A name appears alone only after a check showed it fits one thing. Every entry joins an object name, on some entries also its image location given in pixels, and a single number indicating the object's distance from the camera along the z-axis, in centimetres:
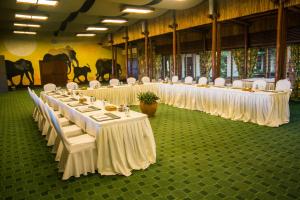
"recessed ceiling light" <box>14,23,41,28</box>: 1224
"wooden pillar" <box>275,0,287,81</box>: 706
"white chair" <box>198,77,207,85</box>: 880
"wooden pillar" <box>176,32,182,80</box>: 1242
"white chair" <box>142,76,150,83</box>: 1070
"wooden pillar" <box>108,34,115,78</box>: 1753
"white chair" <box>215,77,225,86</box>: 816
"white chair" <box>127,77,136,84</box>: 1048
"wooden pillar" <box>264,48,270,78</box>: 1068
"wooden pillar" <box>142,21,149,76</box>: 1300
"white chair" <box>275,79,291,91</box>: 643
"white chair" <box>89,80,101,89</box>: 854
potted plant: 691
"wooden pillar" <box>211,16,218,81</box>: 895
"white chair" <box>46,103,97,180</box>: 327
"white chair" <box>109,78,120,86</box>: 1016
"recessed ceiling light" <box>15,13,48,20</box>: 984
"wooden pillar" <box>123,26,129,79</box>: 1513
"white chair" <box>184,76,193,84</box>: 959
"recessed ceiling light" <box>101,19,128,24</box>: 1150
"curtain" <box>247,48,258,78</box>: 1091
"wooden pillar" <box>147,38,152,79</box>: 1431
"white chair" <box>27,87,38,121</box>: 713
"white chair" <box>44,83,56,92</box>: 850
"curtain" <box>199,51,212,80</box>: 1284
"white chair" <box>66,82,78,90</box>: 877
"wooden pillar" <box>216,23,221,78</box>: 934
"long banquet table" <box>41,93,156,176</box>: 337
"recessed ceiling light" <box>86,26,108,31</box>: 1401
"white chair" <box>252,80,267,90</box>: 730
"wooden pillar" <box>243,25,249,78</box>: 1068
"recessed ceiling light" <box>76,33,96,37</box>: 1695
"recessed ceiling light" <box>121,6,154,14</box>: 919
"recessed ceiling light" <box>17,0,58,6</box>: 754
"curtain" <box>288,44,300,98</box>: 952
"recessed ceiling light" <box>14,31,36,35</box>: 1483
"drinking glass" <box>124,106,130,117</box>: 377
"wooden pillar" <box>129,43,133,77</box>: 1782
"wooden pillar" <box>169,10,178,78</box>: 1102
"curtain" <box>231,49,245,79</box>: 1141
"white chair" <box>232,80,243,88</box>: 748
